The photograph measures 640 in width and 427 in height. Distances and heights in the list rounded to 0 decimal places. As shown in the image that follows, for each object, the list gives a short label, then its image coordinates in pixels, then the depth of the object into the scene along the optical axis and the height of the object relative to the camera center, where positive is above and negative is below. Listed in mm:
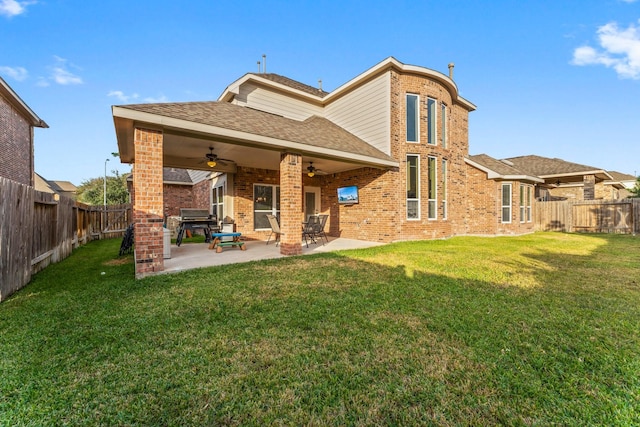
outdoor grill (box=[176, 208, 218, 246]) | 10078 -196
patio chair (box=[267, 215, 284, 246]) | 8520 -303
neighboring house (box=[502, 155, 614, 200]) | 15711 +2230
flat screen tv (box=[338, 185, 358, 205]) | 10602 +791
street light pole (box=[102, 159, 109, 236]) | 13655 +0
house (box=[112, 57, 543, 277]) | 5855 +1819
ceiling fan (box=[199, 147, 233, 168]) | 7926 +1786
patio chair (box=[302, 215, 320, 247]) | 8898 -503
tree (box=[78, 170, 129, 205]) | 35438 +3167
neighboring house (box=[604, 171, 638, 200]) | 19952 +2489
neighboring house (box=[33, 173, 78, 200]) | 30422 +3934
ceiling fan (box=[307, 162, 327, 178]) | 9641 +1628
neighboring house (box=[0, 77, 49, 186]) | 12844 +4315
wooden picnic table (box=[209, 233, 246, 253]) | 7886 -850
